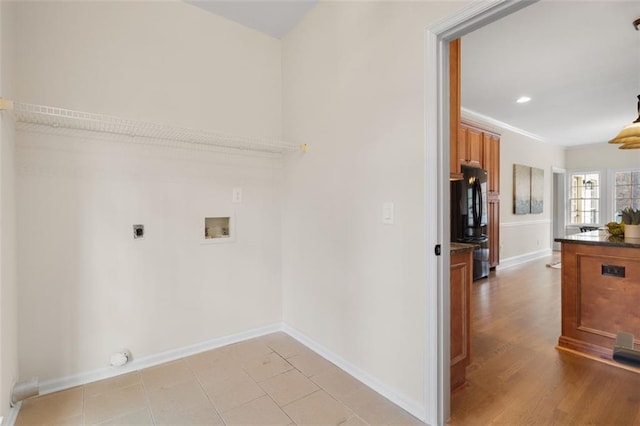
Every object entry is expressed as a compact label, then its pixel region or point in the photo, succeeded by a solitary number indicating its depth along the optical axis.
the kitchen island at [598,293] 2.38
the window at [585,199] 7.72
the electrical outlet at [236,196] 2.75
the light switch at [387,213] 1.92
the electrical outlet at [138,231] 2.29
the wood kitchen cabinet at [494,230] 5.44
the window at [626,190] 7.02
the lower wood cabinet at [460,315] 1.99
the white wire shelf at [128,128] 1.85
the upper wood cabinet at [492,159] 5.30
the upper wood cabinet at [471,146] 4.81
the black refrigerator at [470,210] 4.70
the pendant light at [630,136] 3.19
